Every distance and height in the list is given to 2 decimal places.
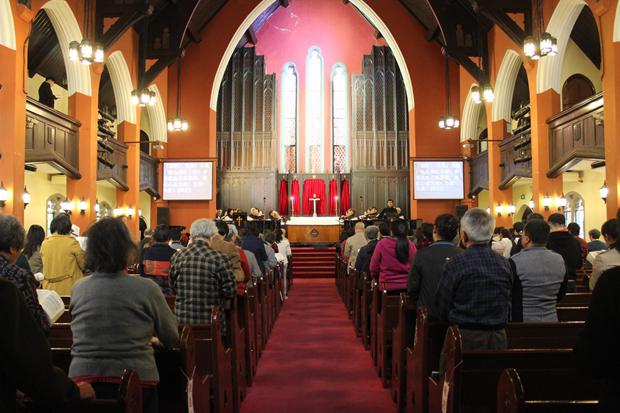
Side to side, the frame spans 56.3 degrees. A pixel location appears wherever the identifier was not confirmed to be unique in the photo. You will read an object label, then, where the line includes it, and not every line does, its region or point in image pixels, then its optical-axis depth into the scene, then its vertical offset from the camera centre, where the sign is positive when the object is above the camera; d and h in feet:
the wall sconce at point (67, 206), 38.68 +0.95
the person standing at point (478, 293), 9.62 -1.29
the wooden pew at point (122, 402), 6.08 -1.95
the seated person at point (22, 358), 5.09 -1.23
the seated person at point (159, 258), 16.83 -1.13
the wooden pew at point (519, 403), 5.94 -2.04
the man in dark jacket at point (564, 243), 17.37 -0.83
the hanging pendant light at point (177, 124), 52.45 +8.64
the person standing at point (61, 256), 16.67 -1.03
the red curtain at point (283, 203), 70.18 +1.84
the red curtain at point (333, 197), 70.08 +2.50
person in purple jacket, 18.12 -1.46
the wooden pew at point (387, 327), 17.19 -3.33
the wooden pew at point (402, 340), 13.61 -2.98
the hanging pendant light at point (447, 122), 50.67 +8.37
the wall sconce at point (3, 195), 28.18 +1.26
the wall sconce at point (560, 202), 38.74 +0.91
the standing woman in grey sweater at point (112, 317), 7.66 -1.30
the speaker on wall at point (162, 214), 57.26 +0.52
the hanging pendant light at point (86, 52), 30.76 +9.05
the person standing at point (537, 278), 11.46 -1.24
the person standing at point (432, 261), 12.55 -0.96
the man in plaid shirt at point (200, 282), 12.92 -1.41
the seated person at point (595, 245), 25.94 -1.35
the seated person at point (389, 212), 57.72 +0.52
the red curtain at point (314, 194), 70.28 +2.79
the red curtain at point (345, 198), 69.72 +2.36
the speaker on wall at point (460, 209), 54.39 +0.71
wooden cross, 66.19 +2.06
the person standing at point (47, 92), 48.26 +10.77
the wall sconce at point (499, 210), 48.62 +0.52
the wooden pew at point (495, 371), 8.45 -2.29
